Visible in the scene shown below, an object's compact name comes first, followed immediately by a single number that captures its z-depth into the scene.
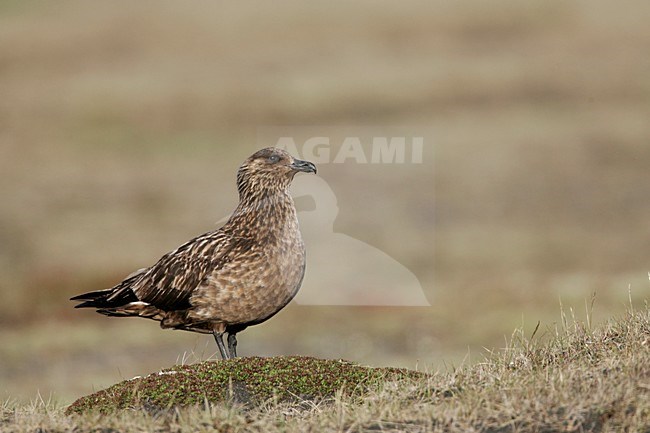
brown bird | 18.88
